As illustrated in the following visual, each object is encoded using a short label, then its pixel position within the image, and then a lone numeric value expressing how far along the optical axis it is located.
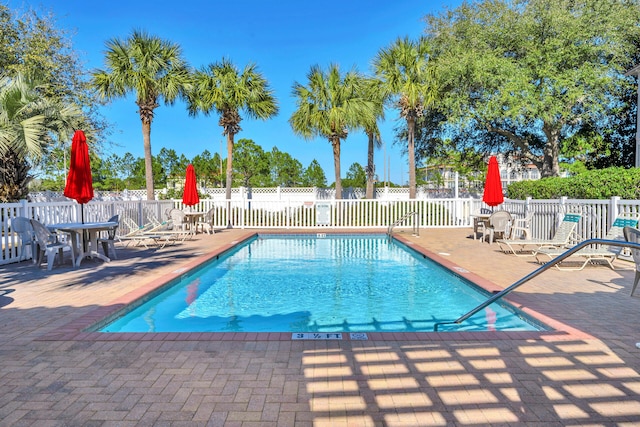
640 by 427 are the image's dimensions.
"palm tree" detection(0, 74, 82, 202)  9.34
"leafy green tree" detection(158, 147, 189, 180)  50.28
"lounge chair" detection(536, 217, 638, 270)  6.79
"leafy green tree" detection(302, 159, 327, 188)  46.88
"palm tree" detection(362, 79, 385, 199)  17.80
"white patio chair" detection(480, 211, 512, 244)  10.40
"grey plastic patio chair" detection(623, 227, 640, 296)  4.79
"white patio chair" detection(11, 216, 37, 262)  7.33
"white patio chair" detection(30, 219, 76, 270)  6.87
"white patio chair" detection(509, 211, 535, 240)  10.30
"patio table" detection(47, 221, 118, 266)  7.20
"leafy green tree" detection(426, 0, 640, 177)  15.45
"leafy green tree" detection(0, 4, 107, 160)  14.15
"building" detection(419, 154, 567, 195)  20.94
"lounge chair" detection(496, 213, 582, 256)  7.62
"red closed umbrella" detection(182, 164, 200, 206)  13.53
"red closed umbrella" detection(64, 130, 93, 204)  7.18
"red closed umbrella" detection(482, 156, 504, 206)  10.90
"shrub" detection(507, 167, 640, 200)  8.90
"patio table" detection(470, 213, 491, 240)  11.15
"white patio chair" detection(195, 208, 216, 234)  13.82
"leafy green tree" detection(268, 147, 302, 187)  46.22
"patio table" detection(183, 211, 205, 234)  13.14
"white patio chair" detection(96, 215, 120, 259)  7.84
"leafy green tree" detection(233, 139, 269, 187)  44.66
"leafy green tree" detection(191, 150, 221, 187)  47.97
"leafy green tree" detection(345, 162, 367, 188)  48.72
